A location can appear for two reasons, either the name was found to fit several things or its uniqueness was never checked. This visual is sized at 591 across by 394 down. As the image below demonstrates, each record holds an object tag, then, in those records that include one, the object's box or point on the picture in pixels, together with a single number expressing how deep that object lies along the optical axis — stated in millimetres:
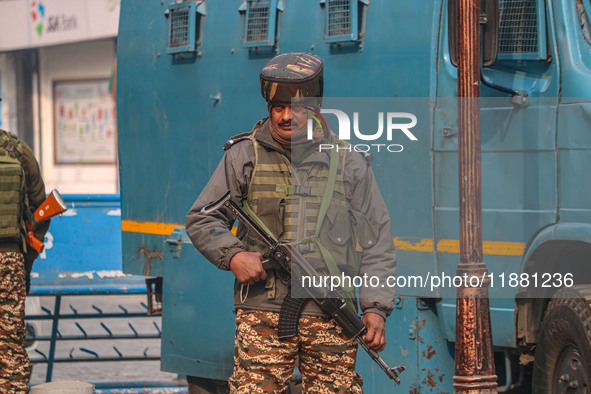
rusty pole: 10539
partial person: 14383
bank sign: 42625
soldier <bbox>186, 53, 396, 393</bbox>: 9219
